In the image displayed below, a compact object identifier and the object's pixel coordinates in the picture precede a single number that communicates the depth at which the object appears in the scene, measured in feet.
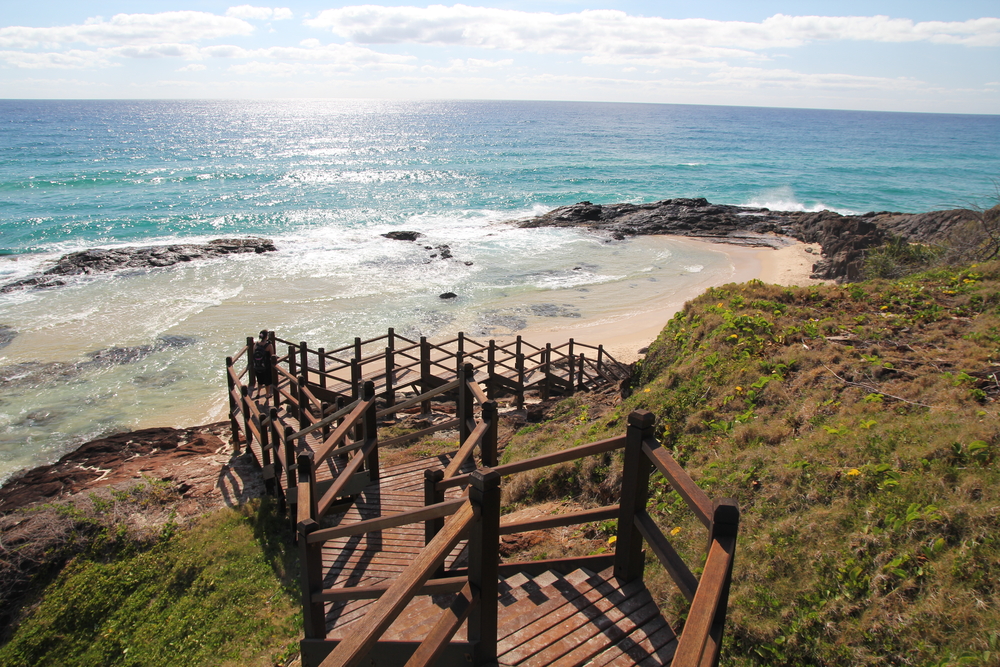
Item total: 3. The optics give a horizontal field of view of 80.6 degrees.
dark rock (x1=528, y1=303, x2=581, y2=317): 83.05
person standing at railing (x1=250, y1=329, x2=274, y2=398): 42.16
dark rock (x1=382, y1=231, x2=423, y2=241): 130.93
